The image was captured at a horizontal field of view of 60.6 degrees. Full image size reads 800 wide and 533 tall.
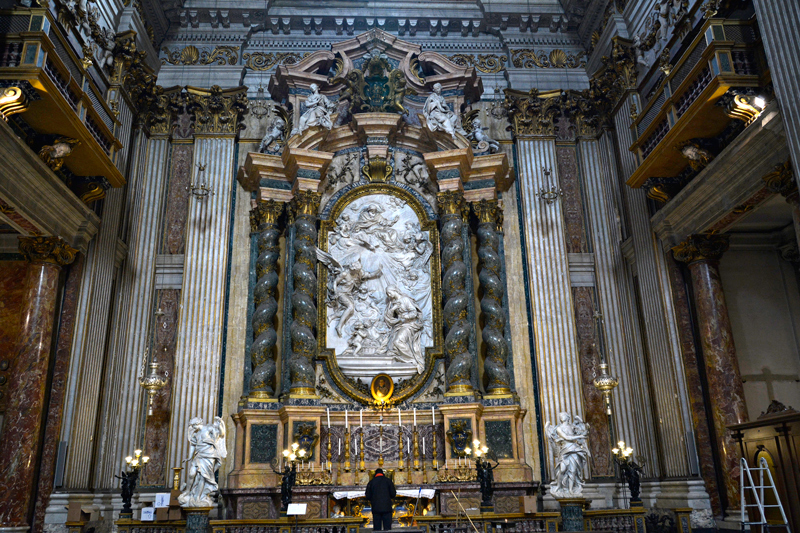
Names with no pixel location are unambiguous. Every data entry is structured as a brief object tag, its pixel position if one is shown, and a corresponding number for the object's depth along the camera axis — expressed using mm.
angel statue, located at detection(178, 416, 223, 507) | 9961
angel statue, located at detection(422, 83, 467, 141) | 13836
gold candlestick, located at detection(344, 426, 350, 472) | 12113
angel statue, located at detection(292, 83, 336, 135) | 13734
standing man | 9094
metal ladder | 8086
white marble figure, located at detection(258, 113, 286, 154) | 14125
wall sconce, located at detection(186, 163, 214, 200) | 13617
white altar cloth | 11398
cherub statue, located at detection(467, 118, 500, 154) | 14266
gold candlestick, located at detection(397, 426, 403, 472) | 12230
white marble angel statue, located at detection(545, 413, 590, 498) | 10258
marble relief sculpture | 12992
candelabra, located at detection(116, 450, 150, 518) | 10048
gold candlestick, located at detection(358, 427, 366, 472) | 12117
